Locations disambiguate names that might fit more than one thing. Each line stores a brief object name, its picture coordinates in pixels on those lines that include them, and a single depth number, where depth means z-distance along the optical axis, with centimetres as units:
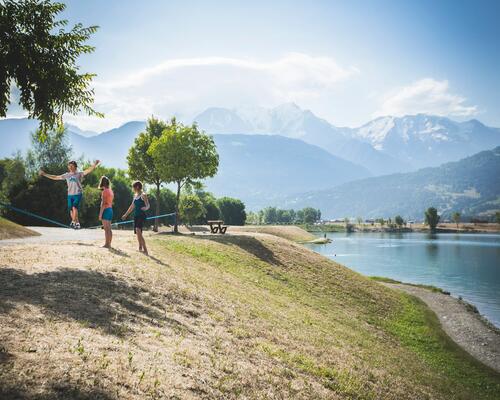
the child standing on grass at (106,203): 2123
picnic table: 5531
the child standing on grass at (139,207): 2166
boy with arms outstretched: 2260
